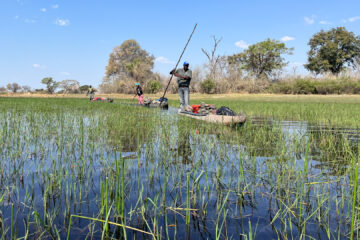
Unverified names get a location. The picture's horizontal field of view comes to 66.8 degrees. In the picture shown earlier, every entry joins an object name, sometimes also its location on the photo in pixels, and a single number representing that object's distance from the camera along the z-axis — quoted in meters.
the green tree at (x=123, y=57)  73.31
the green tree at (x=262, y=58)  55.03
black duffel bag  10.51
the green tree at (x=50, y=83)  54.46
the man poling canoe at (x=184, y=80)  14.59
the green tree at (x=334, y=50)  53.97
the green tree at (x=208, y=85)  44.34
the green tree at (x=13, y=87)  55.97
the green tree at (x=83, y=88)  58.17
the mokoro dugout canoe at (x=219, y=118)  9.74
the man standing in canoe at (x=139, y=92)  24.52
